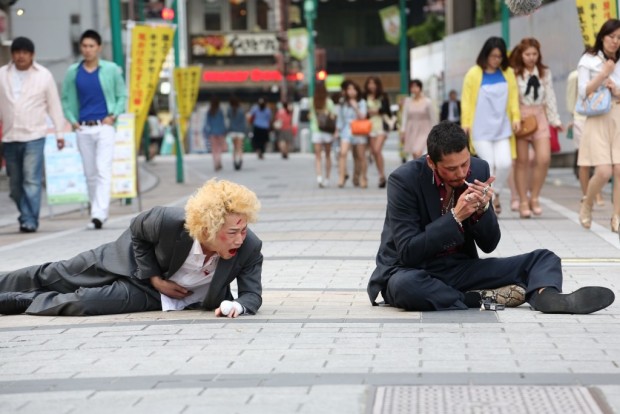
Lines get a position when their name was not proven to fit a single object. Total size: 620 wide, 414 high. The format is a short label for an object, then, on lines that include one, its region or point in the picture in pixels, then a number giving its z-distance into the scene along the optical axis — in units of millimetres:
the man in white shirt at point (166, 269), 7113
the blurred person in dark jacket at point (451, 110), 28152
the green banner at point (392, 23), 46969
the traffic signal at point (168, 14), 37094
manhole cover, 4922
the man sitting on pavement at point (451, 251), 7176
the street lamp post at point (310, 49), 48531
